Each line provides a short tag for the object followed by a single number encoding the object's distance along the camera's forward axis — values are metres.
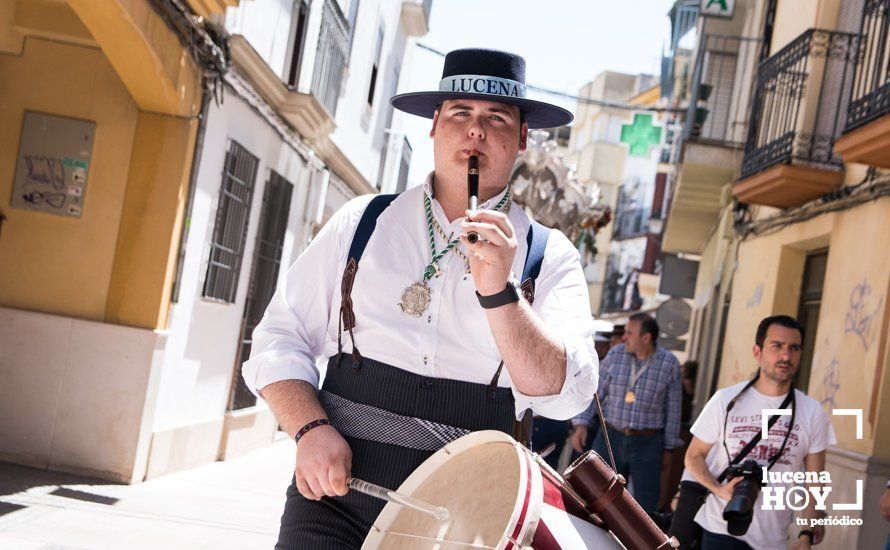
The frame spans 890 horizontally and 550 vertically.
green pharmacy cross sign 24.09
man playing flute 2.57
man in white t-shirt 5.60
